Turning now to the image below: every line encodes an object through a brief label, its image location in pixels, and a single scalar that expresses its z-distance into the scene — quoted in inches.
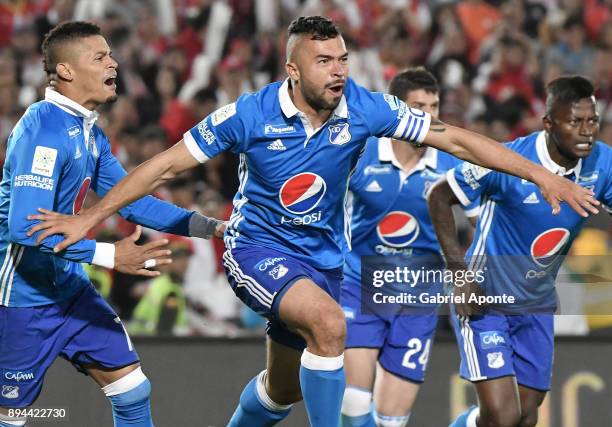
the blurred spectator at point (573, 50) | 994.7
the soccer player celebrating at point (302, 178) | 441.4
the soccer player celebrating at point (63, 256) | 438.9
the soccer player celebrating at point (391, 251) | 577.0
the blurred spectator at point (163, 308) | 706.2
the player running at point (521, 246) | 516.7
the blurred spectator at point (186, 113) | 941.8
